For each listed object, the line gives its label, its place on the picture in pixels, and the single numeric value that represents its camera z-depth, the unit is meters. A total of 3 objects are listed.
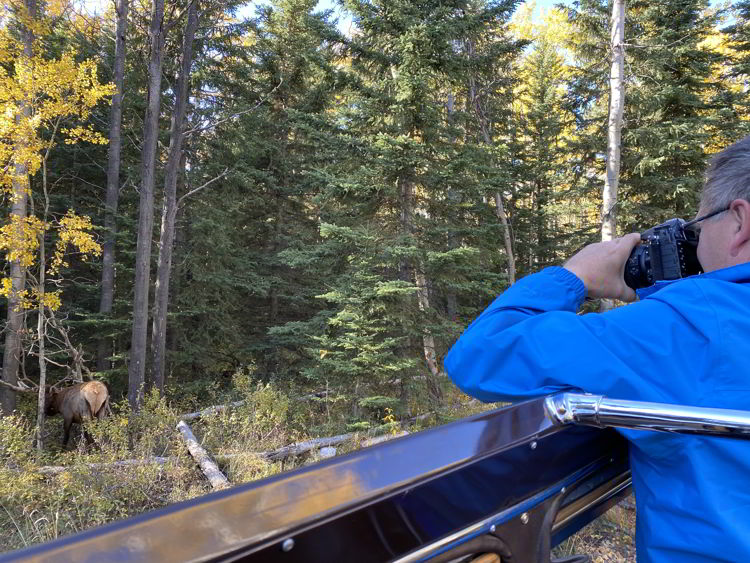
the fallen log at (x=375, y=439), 7.59
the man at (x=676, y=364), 0.88
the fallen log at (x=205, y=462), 6.44
